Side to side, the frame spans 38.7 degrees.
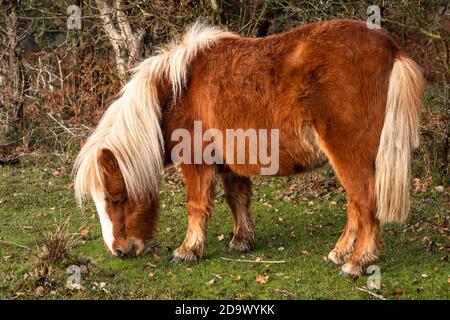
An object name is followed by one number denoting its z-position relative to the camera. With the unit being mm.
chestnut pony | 4977
